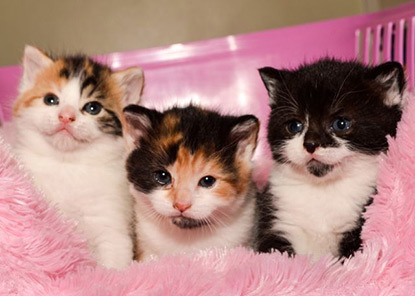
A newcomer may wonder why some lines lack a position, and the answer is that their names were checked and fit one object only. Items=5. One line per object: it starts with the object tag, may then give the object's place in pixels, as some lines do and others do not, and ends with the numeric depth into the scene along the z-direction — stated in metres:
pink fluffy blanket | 0.32
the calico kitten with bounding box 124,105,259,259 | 0.38
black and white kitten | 0.37
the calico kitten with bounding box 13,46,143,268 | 0.42
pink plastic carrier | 0.54
